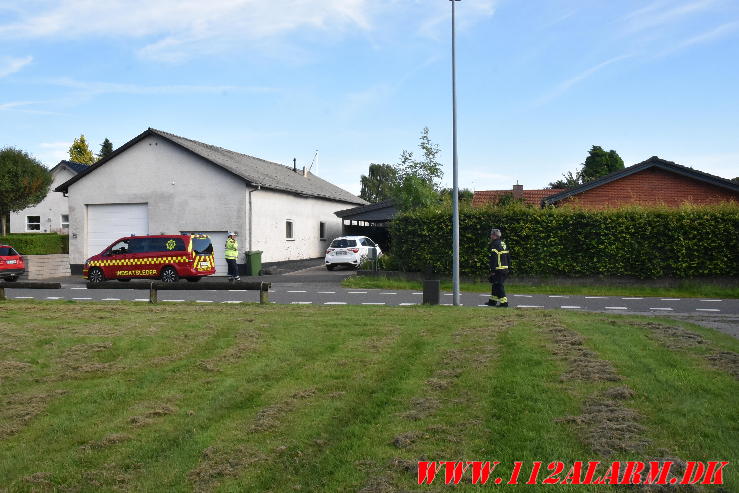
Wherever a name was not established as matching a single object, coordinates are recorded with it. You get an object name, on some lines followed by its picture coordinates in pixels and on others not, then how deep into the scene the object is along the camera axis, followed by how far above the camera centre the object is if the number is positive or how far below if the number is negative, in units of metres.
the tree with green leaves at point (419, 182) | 32.84 +3.65
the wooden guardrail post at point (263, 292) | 14.25 -0.86
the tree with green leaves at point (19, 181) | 37.88 +4.29
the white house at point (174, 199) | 28.92 +2.48
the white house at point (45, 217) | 45.25 +2.53
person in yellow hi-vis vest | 23.62 -0.08
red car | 24.81 -0.39
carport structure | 35.53 +2.18
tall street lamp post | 15.66 +1.58
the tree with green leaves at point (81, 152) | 81.88 +12.80
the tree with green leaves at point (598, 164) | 51.59 +6.99
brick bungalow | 26.58 +2.62
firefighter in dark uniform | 14.67 -0.39
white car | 29.75 +0.01
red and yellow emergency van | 23.28 -0.21
